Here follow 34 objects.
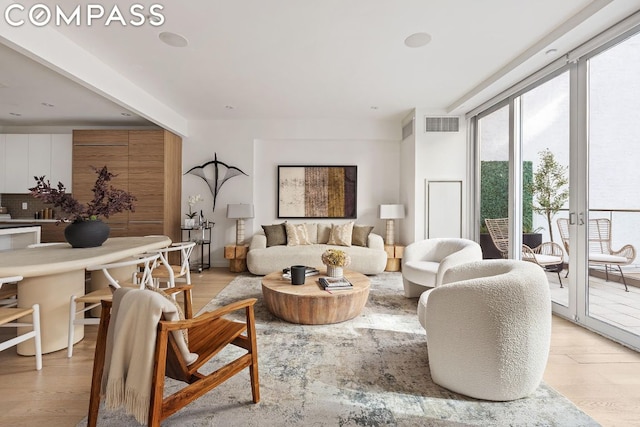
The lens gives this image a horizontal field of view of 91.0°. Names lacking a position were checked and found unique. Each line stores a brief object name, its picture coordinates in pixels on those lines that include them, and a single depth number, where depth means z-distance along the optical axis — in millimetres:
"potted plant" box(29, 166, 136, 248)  2691
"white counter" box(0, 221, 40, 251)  3950
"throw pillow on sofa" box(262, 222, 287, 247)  5480
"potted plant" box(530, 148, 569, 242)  3289
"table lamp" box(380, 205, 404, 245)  5453
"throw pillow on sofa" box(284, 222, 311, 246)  5453
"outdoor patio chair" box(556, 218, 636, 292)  2715
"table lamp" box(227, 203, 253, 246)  5492
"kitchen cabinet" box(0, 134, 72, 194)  5508
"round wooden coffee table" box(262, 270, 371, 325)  2883
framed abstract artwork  5992
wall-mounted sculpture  5887
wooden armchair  1313
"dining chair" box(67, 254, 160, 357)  2273
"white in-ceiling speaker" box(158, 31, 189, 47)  2930
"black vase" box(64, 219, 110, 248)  2752
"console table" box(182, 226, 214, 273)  5605
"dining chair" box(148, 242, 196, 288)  2846
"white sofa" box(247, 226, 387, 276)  4984
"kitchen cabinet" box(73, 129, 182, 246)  5270
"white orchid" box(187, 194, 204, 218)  5605
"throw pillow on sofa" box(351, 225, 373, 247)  5469
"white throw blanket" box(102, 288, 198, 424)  1312
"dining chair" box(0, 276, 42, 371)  1975
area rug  1663
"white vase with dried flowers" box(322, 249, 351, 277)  3309
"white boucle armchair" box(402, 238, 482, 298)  3351
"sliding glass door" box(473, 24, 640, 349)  2650
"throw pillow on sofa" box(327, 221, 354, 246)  5438
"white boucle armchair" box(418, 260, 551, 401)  1765
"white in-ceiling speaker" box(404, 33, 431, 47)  2939
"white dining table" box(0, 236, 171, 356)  2217
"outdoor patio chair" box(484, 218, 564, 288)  3358
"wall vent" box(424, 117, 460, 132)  5145
